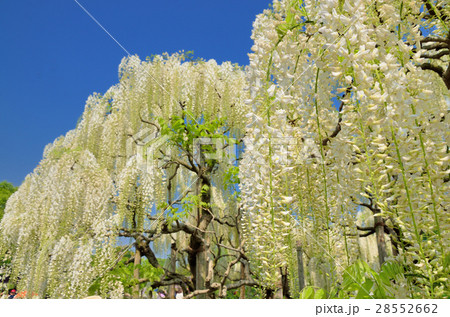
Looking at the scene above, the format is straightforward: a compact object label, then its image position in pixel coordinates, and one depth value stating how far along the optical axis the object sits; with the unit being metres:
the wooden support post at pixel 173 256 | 4.14
